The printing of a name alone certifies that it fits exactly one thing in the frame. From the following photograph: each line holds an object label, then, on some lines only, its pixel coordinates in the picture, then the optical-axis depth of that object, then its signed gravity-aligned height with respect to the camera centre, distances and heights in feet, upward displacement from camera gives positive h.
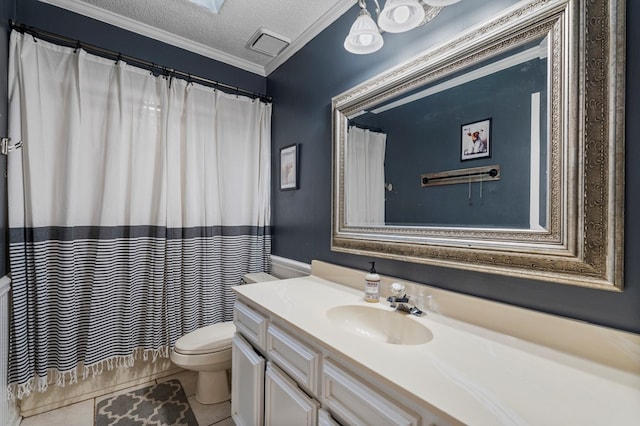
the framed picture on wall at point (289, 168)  6.97 +1.14
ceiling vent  6.46 +4.07
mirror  2.62 +0.78
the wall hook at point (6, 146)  4.62 +1.07
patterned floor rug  5.36 -3.97
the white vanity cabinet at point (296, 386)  2.40 -1.88
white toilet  5.57 -2.89
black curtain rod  5.15 +3.25
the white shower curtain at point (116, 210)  5.09 +0.02
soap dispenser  4.25 -1.14
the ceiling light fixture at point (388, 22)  3.56 +2.60
